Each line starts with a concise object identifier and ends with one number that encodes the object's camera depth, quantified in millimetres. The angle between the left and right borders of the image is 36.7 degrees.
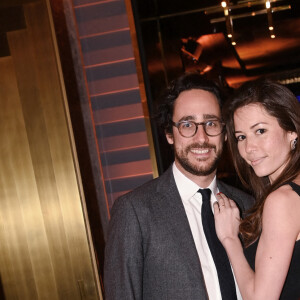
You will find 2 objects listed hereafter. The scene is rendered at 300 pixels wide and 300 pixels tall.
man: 1701
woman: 1566
